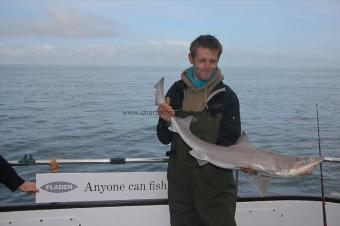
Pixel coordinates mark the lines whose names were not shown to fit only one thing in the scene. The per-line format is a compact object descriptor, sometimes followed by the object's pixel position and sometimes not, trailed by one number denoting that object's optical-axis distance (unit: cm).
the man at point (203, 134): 366
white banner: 454
